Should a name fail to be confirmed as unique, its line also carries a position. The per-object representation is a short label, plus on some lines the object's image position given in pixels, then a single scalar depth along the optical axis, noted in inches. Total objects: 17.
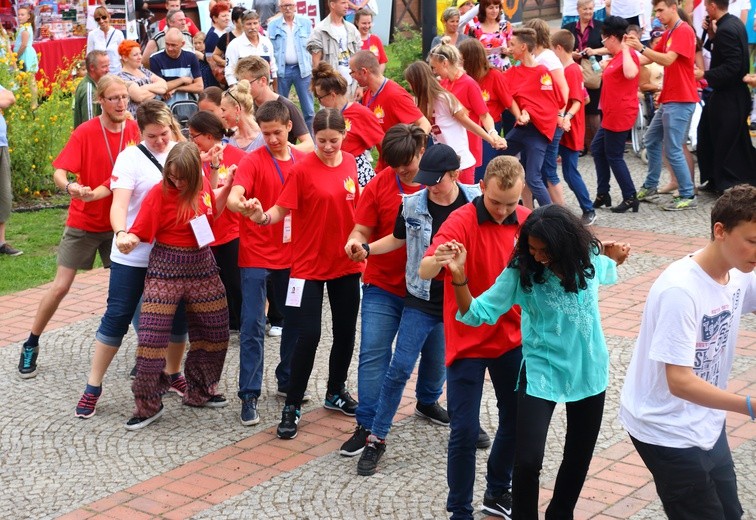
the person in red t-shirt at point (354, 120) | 296.5
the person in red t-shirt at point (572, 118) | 427.5
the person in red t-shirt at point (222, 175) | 267.1
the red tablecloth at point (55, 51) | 726.5
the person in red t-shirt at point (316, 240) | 238.5
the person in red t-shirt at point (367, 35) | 582.2
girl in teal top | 171.0
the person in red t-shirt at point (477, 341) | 189.2
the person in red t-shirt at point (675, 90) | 438.6
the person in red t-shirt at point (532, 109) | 407.2
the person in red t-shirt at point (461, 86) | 372.2
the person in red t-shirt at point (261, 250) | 252.1
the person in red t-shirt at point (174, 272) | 240.5
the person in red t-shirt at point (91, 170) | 276.5
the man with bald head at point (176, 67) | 508.1
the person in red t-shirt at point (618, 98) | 436.5
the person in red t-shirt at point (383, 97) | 327.9
